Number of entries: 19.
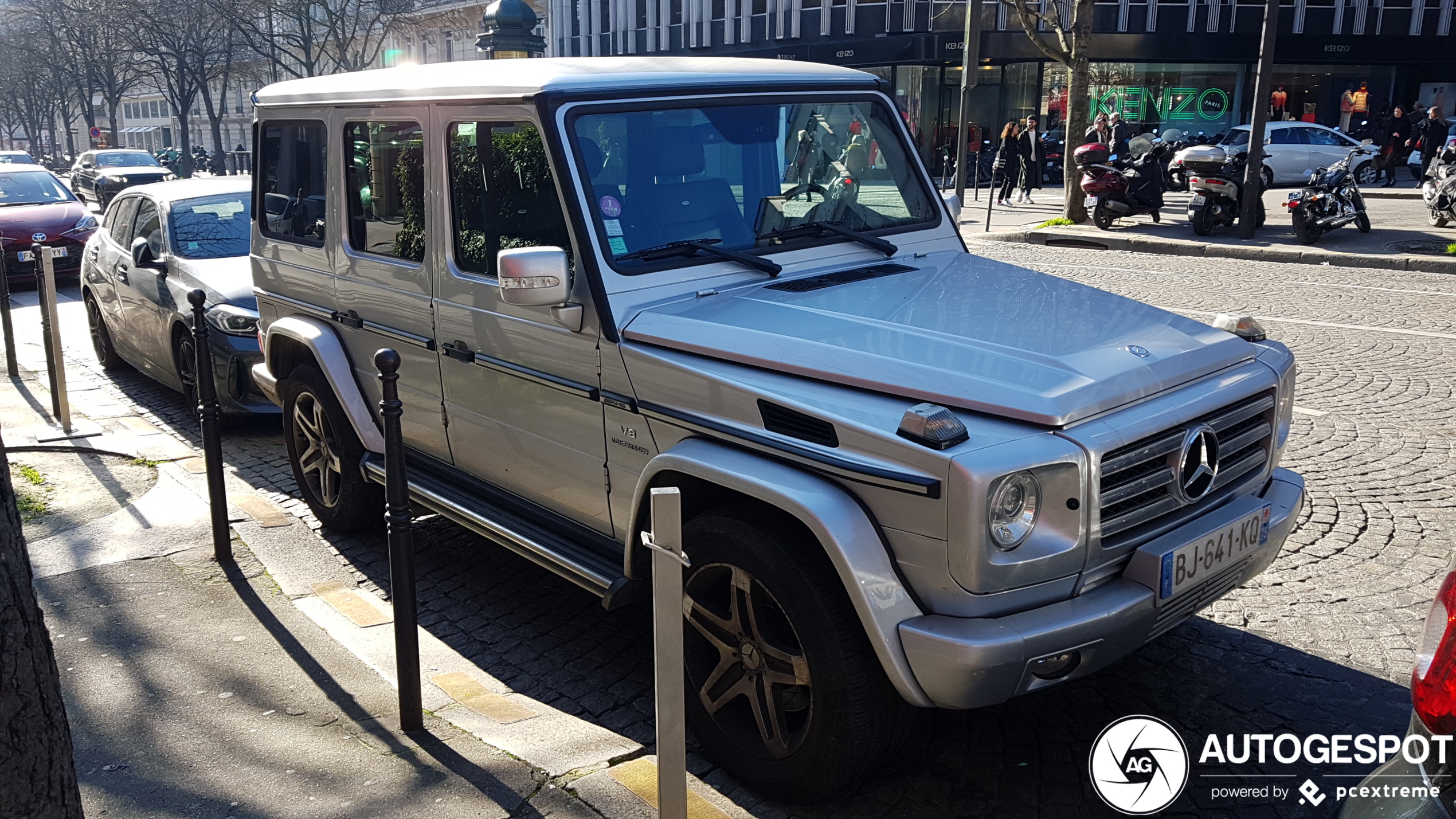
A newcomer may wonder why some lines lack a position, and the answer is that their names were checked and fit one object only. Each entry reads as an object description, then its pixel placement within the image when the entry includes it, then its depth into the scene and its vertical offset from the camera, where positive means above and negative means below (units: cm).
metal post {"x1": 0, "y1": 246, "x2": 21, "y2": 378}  954 -168
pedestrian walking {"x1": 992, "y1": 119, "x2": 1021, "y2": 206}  2600 -43
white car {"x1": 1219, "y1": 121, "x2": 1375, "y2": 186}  2628 -13
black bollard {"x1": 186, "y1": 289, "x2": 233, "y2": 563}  542 -135
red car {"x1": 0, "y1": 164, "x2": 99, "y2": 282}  1582 -122
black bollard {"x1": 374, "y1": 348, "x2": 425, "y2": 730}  382 -138
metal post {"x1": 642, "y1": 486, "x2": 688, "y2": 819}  298 -135
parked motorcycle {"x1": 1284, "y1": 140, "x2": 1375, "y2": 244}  1603 -82
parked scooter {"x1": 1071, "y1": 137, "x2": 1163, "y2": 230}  1866 -70
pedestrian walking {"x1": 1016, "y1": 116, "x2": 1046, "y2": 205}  2672 -36
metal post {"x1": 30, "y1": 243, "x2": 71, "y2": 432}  808 -149
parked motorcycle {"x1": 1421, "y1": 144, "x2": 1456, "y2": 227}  1642 -60
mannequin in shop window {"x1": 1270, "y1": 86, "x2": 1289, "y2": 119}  4044 +128
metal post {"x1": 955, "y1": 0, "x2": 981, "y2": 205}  1930 +147
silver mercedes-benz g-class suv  304 -74
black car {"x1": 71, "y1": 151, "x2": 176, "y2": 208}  3192 -120
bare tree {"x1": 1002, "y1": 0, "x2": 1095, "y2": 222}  1862 +132
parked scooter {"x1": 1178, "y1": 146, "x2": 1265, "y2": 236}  1753 -67
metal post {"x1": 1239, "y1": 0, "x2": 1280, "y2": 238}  1600 +14
